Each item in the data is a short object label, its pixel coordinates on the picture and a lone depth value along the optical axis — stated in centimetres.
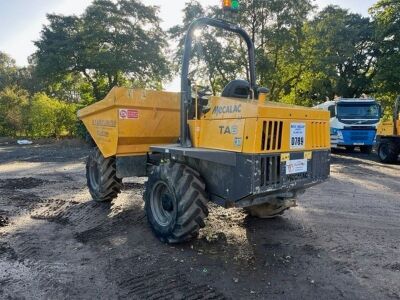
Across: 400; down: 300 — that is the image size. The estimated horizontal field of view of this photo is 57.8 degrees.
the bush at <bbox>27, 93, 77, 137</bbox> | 2472
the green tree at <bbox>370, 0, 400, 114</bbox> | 2221
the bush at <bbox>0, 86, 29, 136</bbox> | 2605
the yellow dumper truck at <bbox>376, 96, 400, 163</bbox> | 1304
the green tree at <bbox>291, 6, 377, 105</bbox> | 2467
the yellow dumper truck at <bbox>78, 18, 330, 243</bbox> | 387
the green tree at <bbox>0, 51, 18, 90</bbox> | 4403
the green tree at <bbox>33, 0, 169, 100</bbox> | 2405
